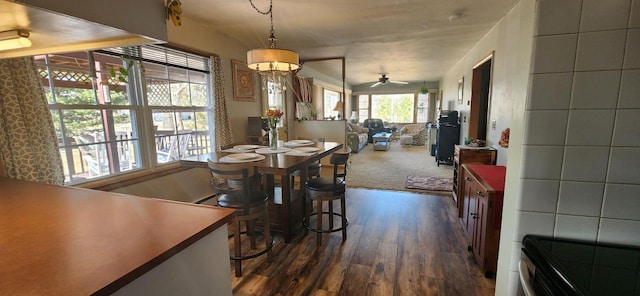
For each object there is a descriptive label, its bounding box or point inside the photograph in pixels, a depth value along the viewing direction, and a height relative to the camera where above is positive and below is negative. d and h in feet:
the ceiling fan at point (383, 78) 25.62 +3.48
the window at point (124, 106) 7.40 +0.36
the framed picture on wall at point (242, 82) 13.19 +1.76
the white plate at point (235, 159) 7.06 -1.20
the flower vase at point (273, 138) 9.30 -0.81
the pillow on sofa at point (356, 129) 27.11 -1.50
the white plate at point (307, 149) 8.83 -1.17
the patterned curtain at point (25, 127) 5.84 -0.21
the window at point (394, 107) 34.88 +0.87
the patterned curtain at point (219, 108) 11.85 +0.35
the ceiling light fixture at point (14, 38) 2.65 +0.81
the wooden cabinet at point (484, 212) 5.89 -2.41
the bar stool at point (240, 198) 6.20 -2.14
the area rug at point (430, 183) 13.21 -3.68
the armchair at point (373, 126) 31.81 -1.46
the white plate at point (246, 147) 9.53 -1.15
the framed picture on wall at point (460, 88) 17.16 +1.63
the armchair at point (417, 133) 29.50 -2.19
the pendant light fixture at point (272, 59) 7.81 +1.70
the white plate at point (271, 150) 8.83 -1.19
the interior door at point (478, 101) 13.92 +0.62
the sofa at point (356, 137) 24.25 -2.18
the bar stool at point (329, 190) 7.61 -2.20
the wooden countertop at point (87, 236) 1.99 -1.18
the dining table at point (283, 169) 6.96 -1.38
